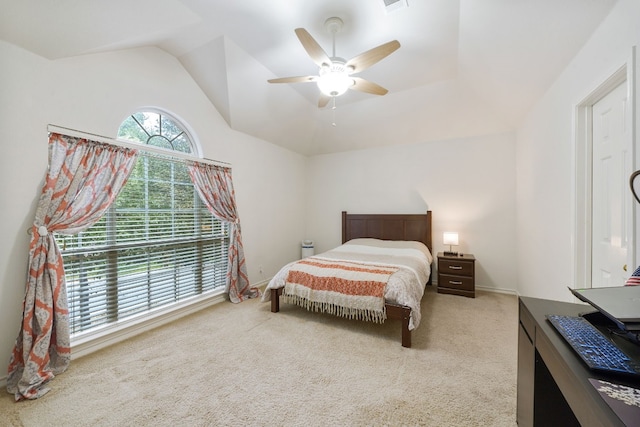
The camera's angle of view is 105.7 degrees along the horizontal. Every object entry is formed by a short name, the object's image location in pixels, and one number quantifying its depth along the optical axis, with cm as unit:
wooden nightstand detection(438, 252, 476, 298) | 355
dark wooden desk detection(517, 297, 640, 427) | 67
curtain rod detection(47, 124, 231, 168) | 201
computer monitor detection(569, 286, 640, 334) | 71
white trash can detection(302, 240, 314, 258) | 502
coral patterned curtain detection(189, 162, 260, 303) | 317
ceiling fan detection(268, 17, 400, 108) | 190
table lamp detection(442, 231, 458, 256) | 376
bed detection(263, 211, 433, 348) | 236
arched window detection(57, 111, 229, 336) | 223
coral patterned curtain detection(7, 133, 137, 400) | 178
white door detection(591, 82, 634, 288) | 147
